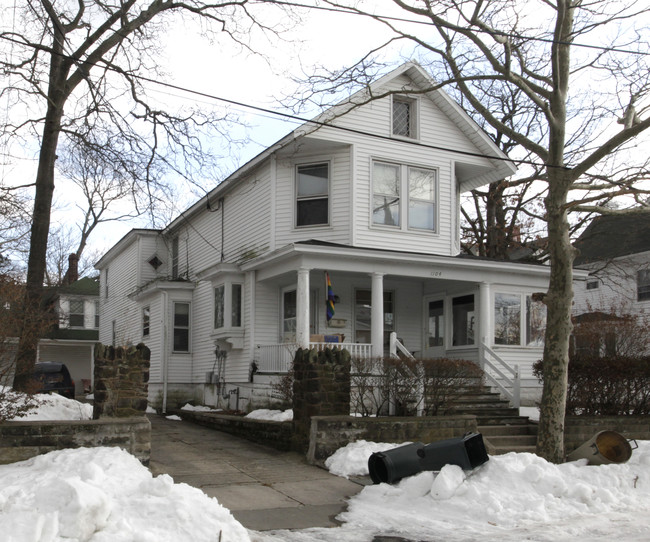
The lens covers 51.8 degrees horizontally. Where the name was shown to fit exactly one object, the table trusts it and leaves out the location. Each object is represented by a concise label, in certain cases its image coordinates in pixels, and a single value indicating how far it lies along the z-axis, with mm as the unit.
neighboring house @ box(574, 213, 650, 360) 27188
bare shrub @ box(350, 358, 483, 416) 11891
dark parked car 19375
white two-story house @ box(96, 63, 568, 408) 16391
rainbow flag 15891
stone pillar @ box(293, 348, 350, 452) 10820
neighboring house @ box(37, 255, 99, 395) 35500
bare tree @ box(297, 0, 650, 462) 10305
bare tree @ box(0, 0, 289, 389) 13828
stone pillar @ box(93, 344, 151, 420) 9688
